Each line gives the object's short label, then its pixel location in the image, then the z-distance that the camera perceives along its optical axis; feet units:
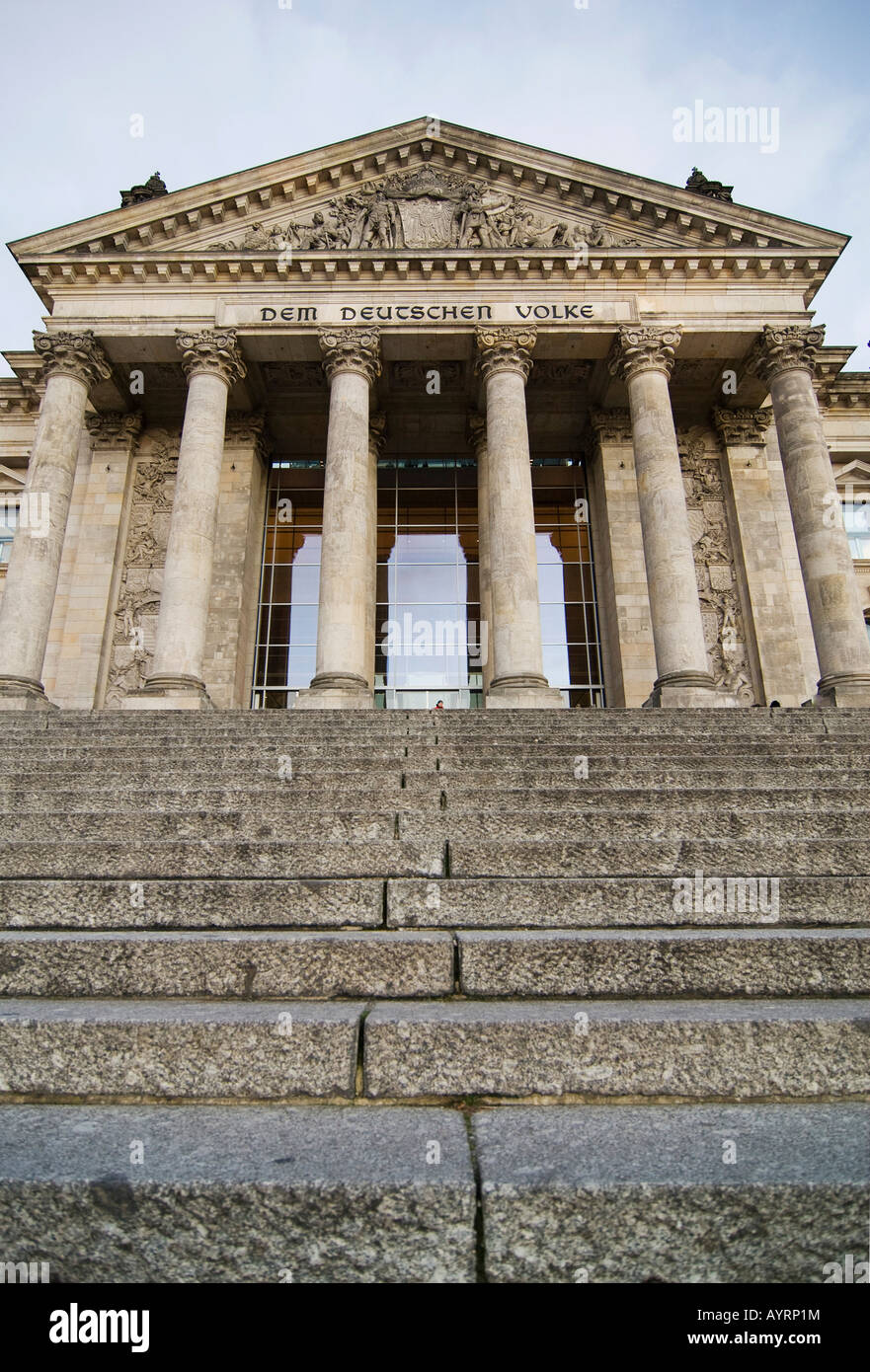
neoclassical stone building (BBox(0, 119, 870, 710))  50.85
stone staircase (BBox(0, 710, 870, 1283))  6.68
